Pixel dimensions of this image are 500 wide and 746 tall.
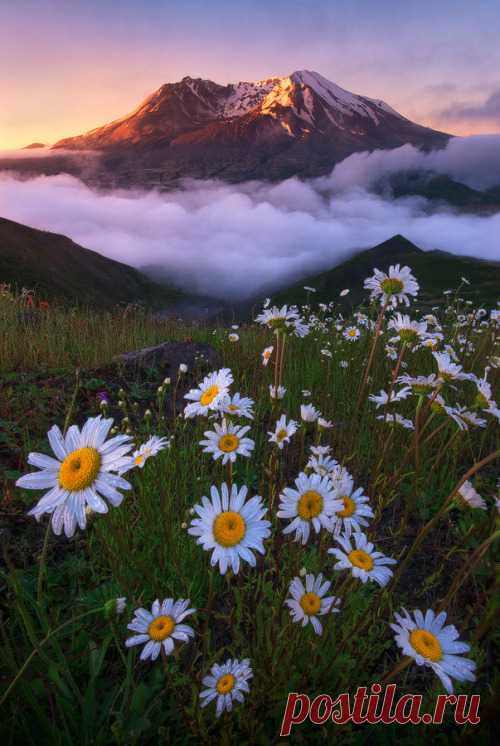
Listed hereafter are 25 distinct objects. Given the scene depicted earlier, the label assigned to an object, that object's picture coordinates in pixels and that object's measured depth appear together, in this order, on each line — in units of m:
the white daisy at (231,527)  0.21
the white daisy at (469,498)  0.27
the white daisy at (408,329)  0.41
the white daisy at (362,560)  0.21
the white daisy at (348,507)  0.25
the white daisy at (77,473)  0.19
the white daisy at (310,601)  0.22
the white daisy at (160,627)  0.21
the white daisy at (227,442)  0.27
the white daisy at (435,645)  0.18
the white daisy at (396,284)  0.47
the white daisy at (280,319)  0.40
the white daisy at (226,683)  0.21
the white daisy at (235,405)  0.30
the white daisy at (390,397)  0.41
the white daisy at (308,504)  0.23
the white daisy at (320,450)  0.31
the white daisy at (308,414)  0.37
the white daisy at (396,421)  0.39
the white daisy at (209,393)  0.29
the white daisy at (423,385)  0.35
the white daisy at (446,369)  0.34
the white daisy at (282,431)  0.31
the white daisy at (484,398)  0.32
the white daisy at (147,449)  0.28
